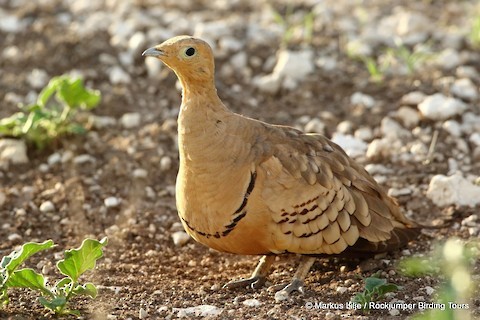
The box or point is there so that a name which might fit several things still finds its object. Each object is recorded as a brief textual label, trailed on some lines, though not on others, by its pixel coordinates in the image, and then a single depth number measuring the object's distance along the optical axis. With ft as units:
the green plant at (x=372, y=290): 27.27
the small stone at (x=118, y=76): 46.57
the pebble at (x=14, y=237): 34.65
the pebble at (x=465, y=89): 42.46
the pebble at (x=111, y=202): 37.35
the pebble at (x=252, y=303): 28.20
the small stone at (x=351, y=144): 39.63
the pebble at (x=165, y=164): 39.47
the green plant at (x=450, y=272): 16.74
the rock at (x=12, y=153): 40.22
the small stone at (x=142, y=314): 27.00
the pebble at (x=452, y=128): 39.93
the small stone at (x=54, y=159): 40.42
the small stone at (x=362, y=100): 43.06
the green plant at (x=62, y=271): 25.58
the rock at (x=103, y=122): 42.78
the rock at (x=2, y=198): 37.47
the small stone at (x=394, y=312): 27.22
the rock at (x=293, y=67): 45.73
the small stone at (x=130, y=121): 42.88
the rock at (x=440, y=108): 40.73
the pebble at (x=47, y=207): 36.96
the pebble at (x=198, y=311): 27.30
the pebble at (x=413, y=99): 42.14
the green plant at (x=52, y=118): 38.83
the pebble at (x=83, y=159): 40.24
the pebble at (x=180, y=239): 34.78
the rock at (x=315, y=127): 41.36
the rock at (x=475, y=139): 39.41
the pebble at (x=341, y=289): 28.86
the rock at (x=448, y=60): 45.70
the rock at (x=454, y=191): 35.19
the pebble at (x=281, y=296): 28.48
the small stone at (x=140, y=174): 38.95
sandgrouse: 28.60
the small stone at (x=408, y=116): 41.11
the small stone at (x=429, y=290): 28.55
